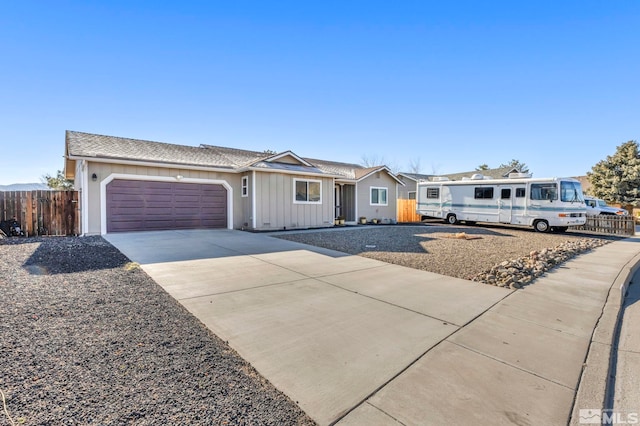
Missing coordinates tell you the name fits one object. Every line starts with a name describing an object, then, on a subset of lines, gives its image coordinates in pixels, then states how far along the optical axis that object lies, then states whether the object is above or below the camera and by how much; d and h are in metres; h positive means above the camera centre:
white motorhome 12.95 +0.32
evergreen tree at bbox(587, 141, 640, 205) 23.80 +2.63
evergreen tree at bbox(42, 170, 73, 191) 26.92 +2.43
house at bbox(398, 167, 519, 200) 24.57 +2.29
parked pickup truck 18.45 -0.12
